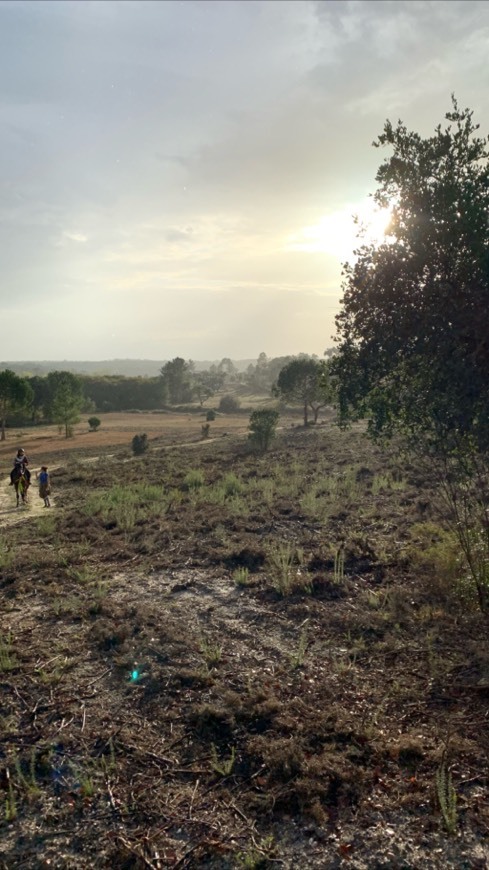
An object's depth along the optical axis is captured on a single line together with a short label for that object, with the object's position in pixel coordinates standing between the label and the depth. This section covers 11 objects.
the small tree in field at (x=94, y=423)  65.44
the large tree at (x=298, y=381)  56.58
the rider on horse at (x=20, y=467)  21.46
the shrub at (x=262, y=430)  38.12
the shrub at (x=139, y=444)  40.06
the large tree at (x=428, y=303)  7.20
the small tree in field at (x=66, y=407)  54.25
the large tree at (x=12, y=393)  56.28
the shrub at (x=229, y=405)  98.99
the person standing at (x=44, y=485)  21.58
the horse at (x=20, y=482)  22.08
